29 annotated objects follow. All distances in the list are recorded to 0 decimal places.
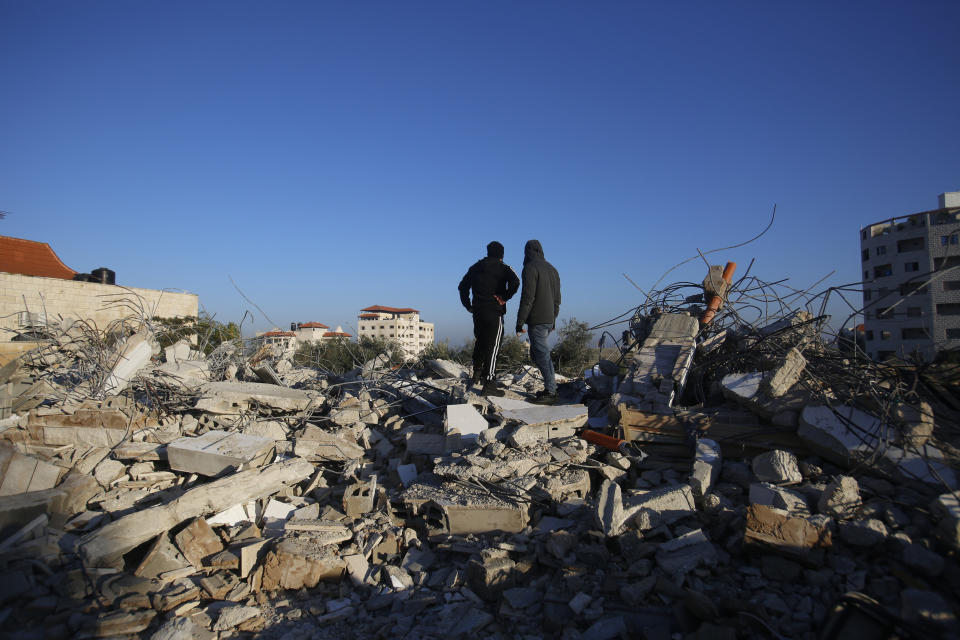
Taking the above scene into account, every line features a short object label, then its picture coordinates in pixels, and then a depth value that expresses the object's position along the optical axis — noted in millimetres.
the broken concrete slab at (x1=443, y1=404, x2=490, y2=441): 5270
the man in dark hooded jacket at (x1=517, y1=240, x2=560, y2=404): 5992
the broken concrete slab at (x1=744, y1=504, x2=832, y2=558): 2994
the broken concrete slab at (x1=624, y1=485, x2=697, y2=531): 3508
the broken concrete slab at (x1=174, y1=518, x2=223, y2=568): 3949
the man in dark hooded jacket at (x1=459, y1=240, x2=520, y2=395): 6348
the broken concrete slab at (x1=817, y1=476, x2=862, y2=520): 3293
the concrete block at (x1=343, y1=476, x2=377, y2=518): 4488
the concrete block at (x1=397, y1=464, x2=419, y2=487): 4941
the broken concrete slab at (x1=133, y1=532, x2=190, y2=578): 3752
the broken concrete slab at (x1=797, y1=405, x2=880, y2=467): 3836
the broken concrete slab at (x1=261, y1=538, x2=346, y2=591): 3668
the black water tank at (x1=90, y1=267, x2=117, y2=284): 24531
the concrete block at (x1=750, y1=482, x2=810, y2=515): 3365
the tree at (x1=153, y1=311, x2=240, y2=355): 7893
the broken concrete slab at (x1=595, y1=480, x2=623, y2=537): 3471
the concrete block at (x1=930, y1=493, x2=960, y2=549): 2713
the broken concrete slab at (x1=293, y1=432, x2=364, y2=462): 5434
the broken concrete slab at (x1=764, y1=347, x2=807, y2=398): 4336
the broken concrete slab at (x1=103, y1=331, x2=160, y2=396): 6336
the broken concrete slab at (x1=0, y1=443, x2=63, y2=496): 4629
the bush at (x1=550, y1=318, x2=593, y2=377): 14520
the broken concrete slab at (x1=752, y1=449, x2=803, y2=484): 3805
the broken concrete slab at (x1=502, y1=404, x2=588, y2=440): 4926
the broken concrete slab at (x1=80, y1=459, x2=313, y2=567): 3850
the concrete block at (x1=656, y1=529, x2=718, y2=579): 3072
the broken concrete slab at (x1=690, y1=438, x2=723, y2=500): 3830
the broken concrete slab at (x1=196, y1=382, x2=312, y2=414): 6039
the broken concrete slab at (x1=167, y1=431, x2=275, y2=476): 4895
